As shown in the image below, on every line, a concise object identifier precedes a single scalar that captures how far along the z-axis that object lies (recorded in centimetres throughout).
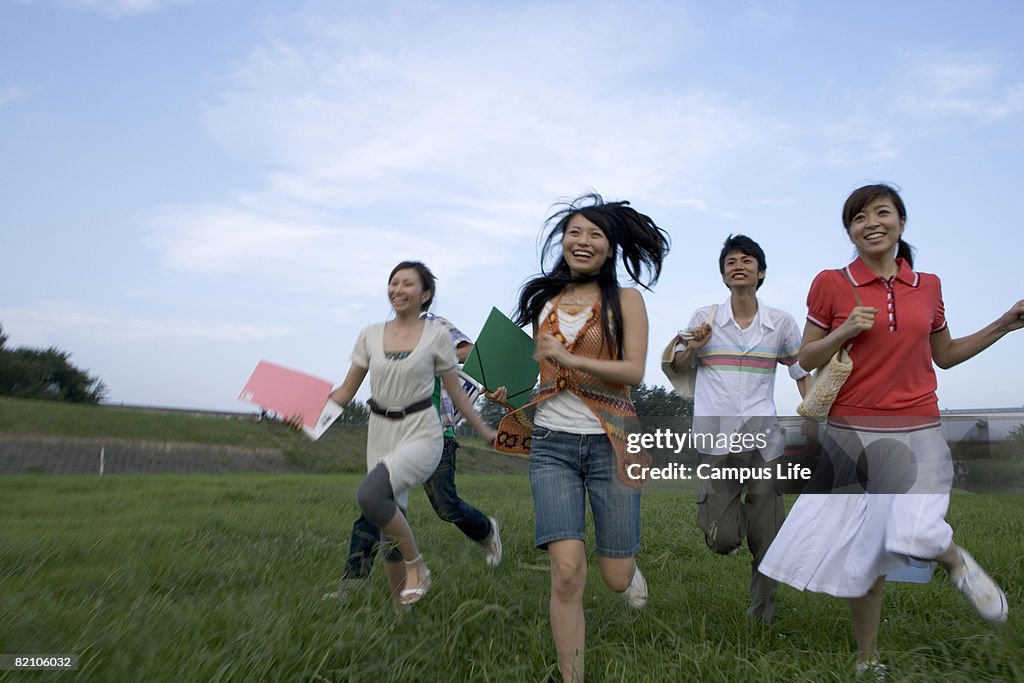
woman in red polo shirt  347
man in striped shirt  464
